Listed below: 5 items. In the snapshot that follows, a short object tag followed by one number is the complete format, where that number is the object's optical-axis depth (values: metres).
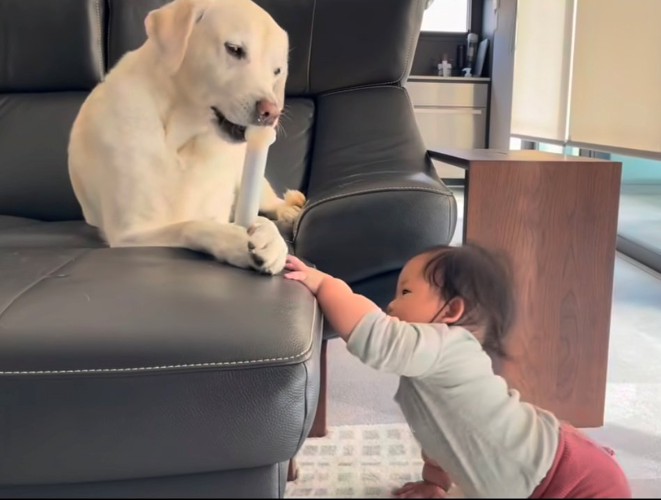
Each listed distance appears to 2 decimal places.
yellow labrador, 1.30
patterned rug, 1.25
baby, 0.74
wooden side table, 1.36
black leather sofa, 0.79
